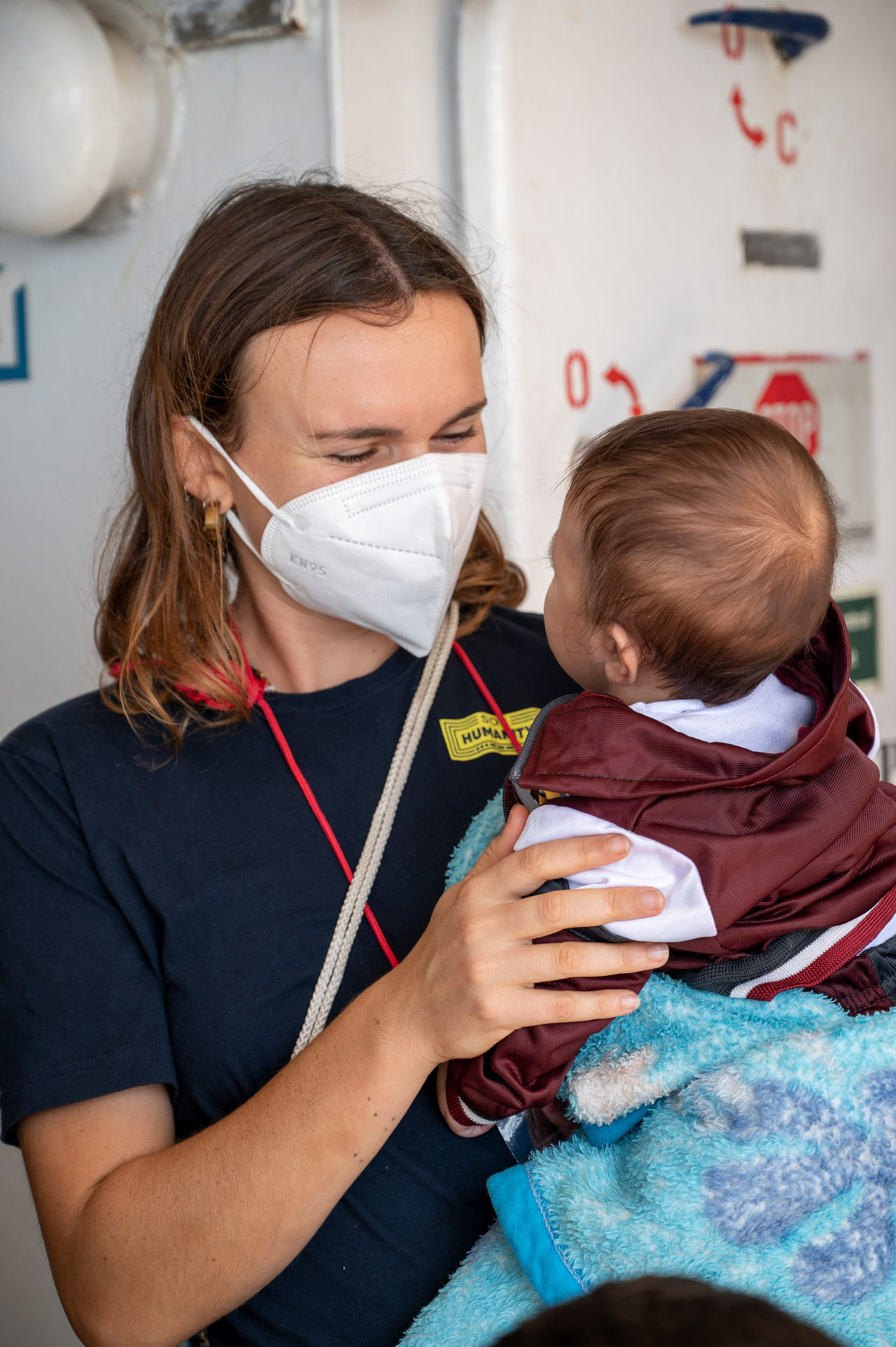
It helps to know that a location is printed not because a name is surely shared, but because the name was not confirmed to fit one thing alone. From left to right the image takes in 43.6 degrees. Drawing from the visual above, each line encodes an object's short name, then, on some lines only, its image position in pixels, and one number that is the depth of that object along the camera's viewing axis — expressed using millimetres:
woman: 976
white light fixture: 1663
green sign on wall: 2727
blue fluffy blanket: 922
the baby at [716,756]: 953
